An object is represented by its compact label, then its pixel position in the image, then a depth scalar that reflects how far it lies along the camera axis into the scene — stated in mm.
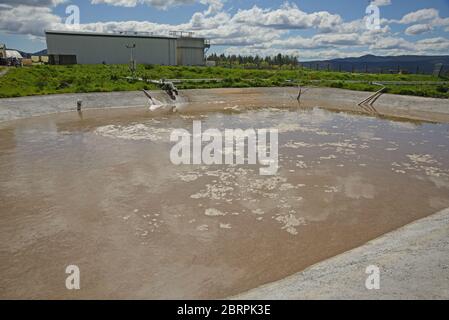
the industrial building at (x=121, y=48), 49688
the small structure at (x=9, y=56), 50719
